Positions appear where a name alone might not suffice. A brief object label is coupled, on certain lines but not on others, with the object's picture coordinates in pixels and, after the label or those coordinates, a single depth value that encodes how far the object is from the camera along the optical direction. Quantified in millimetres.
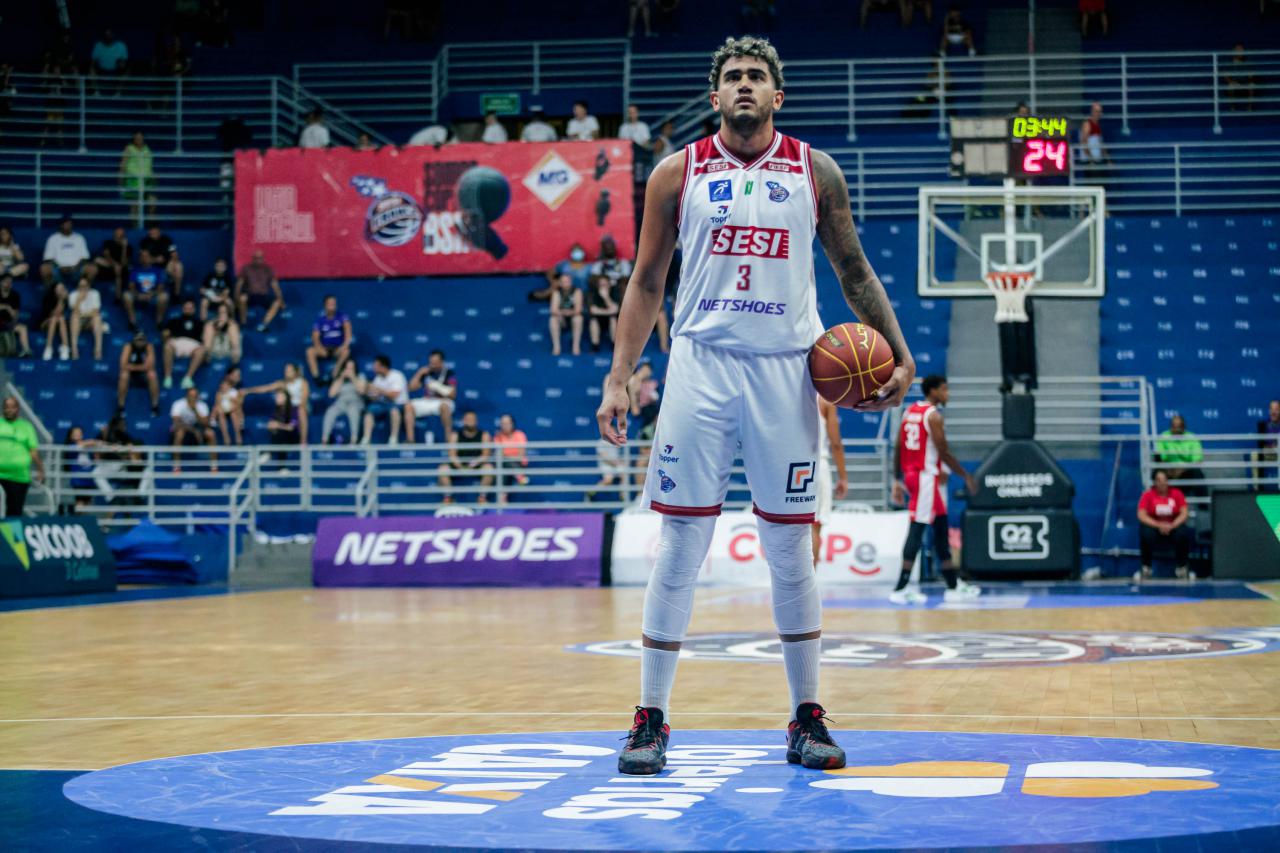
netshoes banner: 19328
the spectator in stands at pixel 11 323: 24203
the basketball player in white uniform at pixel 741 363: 5332
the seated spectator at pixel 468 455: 21109
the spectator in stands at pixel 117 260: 25422
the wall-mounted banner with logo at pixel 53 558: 17188
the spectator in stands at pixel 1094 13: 28188
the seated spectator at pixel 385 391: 22719
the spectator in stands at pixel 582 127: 25953
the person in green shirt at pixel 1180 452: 19719
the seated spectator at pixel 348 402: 22688
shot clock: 17469
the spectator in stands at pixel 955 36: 27578
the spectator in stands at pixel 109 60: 29016
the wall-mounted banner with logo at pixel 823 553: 18047
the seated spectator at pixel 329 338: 23844
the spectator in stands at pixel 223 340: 24094
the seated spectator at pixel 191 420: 22391
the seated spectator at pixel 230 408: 22578
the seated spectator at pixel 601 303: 23619
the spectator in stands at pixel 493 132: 26109
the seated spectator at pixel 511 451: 20694
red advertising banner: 25547
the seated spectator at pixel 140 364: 23516
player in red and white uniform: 14125
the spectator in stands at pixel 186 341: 23938
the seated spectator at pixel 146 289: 25016
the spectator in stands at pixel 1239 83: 25886
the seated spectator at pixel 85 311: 24531
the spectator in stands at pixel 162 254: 25297
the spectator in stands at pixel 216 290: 24484
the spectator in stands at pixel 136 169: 26766
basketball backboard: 18422
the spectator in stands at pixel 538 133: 26156
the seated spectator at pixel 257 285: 25156
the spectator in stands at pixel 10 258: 24828
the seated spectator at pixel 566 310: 23906
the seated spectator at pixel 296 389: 22516
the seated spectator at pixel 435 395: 22344
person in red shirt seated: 18594
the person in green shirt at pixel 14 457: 19125
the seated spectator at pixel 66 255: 25531
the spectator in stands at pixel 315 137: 26453
